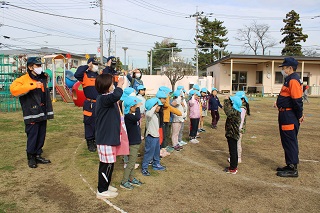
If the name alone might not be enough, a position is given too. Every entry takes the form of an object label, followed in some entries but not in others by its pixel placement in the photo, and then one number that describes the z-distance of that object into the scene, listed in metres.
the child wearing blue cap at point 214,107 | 9.97
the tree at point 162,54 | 59.08
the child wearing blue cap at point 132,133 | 4.50
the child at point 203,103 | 9.59
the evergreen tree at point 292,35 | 43.28
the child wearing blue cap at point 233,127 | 5.14
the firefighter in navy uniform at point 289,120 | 5.10
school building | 27.50
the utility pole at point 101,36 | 27.35
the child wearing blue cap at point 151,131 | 5.04
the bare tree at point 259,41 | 56.00
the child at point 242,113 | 5.65
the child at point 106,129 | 3.87
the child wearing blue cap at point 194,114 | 7.66
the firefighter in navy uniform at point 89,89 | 6.29
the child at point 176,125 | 6.84
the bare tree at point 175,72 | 28.89
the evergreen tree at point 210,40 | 48.19
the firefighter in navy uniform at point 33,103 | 5.21
